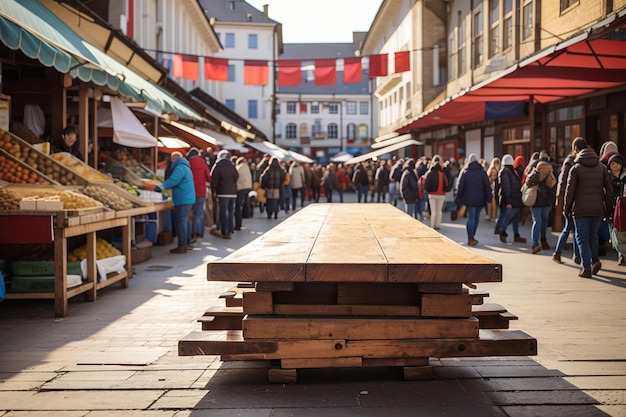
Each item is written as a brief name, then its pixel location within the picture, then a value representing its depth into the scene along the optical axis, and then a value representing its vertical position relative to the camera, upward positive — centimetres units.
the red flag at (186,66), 2944 +396
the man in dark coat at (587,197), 1043 -29
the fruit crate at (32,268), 828 -95
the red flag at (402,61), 2766 +388
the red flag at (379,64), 2748 +374
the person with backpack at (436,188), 1898 -33
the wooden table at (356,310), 470 -85
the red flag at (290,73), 2870 +360
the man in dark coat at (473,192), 1554 -34
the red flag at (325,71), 2853 +364
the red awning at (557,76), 1194 +178
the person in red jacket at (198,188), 1598 -26
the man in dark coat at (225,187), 1706 -26
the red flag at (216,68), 2933 +387
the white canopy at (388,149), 3697 +120
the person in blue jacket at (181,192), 1408 -30
